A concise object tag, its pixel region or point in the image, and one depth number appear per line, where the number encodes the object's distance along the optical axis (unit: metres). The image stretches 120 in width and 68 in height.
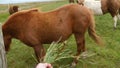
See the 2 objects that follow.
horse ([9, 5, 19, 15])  4.87
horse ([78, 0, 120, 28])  3.96
